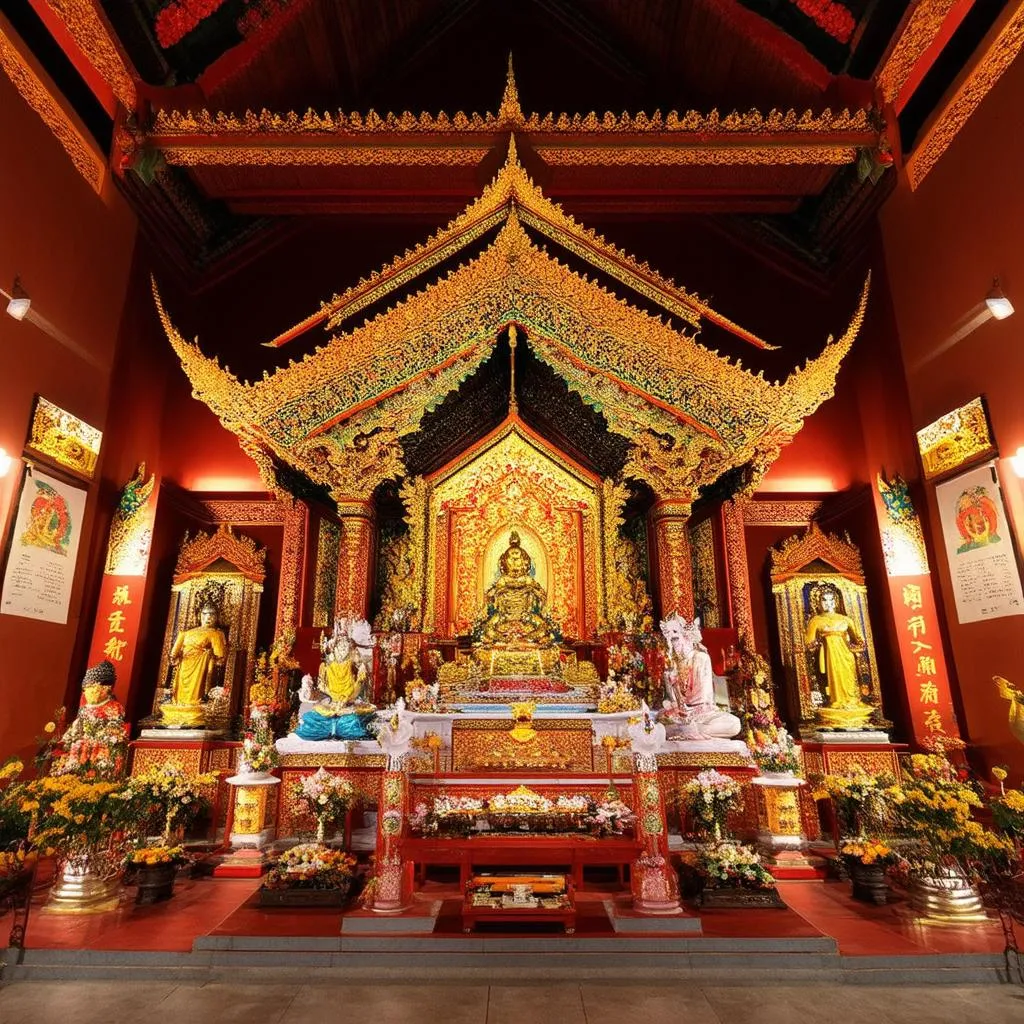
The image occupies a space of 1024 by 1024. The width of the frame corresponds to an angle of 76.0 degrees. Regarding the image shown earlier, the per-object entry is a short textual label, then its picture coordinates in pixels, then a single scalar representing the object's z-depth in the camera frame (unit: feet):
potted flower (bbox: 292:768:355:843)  18.28
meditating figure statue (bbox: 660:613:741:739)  20.88
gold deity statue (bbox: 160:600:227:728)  23.22
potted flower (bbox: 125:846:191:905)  15.42
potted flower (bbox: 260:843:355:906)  14.88
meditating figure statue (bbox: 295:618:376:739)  21.01
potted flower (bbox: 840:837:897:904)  15.60
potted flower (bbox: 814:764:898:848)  17.89
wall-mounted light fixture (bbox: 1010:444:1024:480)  18.06
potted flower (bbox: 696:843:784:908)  14.87
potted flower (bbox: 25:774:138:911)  14.21
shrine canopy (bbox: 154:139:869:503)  21.91
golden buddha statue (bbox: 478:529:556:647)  26.21
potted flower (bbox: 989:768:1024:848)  14.01
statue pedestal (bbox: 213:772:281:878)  18.26
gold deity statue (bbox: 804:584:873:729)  22.97
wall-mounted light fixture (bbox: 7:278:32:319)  18.36
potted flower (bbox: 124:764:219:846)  16.62
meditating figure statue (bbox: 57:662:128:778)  18.71
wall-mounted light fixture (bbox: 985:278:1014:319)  18.56
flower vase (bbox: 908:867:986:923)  14.21
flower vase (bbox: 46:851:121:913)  14.73
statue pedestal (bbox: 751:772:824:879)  17.94
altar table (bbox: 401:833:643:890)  14.40
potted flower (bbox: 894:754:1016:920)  13.93
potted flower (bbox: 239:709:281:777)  19.07
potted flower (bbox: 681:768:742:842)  18.03
